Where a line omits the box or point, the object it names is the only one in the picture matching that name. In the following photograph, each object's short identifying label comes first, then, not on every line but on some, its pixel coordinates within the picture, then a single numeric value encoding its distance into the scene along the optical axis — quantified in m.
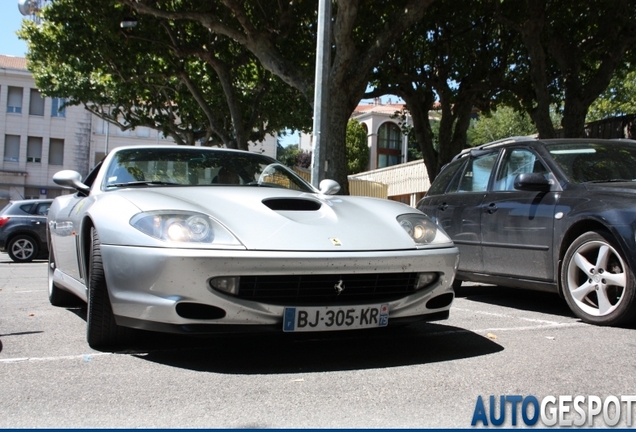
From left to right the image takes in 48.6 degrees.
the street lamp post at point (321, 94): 12.95
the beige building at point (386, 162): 37.00
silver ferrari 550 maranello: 3.67
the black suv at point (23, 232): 16.16
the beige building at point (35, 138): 53.06
